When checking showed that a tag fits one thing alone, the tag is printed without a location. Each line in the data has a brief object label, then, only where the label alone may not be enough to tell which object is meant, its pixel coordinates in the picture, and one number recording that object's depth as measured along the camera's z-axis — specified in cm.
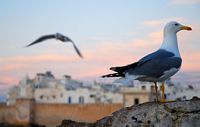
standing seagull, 364
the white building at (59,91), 3566
